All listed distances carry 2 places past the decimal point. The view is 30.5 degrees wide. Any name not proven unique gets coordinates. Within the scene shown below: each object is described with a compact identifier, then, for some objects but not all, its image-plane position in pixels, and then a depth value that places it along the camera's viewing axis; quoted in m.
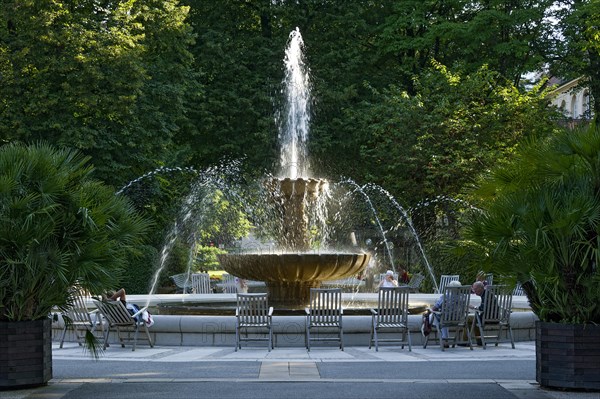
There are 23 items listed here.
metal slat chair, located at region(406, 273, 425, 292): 29.00
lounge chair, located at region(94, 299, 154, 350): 17.45
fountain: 19.69
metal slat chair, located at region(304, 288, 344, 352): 17.20
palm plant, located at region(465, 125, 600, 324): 11.52
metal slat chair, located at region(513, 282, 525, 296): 27.64
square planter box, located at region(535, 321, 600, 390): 11.41
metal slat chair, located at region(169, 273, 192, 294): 32.38
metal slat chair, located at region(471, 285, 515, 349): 18.03
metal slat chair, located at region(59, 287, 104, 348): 18.23
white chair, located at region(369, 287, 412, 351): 17.42
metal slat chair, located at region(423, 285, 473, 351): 17.45
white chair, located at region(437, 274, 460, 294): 25.40
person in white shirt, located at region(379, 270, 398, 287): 23.48
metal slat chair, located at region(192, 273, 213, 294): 28.25
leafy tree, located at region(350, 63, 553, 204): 37.47
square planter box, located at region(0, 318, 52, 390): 11.79
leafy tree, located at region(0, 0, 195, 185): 32.62
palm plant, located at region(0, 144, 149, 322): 11.80
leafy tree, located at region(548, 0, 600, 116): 39.03
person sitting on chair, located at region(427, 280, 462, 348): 17.61
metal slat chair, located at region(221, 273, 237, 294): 28.14
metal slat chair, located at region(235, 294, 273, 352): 17.17
